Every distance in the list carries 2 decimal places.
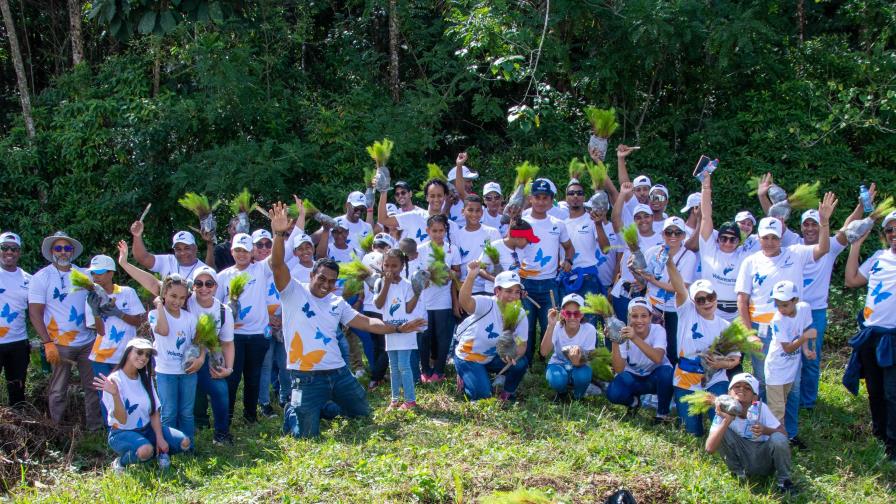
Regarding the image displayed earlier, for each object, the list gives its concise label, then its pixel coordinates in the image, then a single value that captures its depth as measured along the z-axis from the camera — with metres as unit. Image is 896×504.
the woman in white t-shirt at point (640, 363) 8.26
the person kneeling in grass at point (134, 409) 7.37
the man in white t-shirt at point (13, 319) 8.82
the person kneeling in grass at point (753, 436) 7.06
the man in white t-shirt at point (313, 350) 8.04
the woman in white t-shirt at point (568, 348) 8.55
